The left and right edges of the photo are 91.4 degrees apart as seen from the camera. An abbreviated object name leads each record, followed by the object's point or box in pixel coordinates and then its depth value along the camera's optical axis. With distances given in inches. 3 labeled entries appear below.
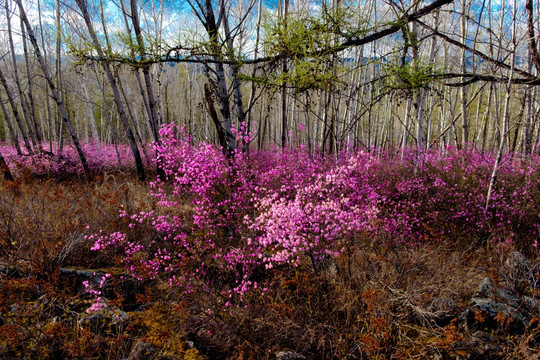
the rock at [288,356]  86.7
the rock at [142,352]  79.4
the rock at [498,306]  94.9
